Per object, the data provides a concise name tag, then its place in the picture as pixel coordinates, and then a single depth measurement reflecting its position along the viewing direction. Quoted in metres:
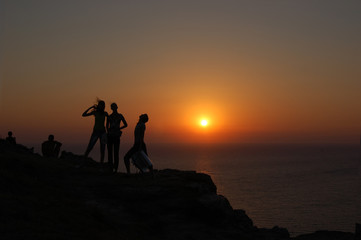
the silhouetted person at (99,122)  16.78
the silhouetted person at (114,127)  16.41
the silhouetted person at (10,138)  26.97
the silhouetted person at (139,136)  16.25
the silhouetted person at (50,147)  25.09
